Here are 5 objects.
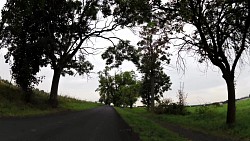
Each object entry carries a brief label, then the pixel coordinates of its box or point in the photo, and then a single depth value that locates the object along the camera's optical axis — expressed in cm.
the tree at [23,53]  1690
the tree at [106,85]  6597
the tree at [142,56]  2133
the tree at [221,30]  1070
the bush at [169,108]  1956
